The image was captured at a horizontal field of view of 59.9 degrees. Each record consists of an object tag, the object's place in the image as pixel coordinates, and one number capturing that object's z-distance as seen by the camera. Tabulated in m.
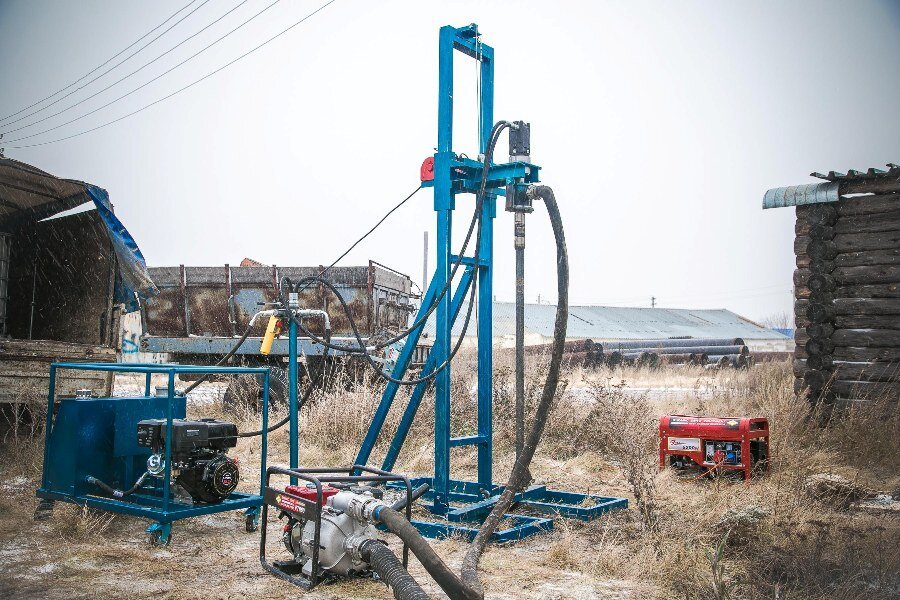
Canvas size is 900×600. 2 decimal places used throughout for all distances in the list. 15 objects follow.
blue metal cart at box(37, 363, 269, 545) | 5.56
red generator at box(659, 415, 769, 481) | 7.19
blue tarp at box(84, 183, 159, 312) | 8.20
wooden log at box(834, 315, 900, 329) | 9.47
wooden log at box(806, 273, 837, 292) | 9.94
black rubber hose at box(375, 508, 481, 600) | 3.79
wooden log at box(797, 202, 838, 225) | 9.82
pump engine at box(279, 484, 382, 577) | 4.38
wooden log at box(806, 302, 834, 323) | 9.91
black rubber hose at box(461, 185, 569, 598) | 4.70
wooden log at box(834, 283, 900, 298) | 9.45
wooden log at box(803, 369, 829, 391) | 9.82
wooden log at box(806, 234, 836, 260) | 9.88
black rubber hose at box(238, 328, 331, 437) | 6.41
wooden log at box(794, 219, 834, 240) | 9.86
